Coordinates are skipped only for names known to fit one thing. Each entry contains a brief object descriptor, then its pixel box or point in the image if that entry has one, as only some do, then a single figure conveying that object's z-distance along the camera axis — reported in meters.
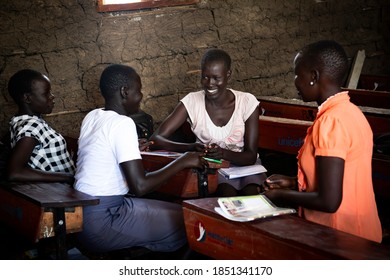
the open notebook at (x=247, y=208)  2.66
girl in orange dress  2.59
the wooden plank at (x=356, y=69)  7.34
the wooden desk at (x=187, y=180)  3.62
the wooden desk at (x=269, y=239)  2.33
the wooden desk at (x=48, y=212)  2.91
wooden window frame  5.33
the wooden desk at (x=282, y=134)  5.17
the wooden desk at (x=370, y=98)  6.10
